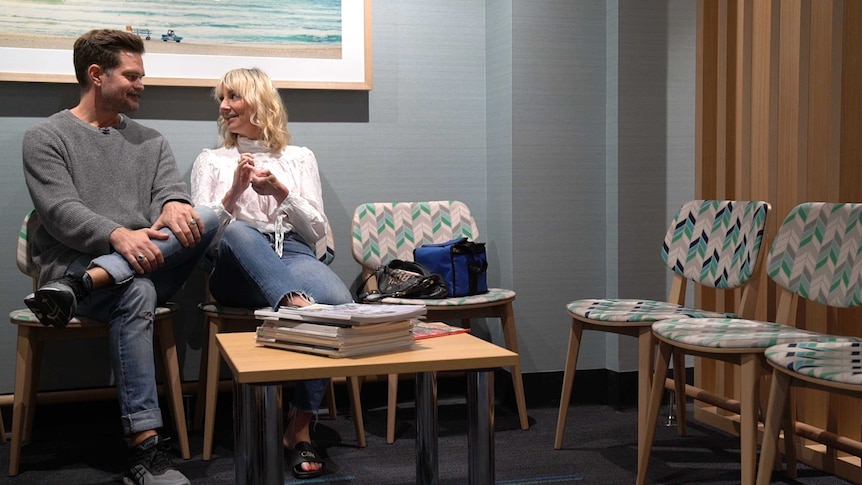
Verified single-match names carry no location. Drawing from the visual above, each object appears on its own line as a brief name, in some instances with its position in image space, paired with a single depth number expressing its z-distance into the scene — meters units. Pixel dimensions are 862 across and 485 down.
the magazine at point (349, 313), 1.82
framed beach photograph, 3.34
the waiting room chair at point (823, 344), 2.01
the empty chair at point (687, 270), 2.72
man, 2.60
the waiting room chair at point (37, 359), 2.77
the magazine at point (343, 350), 1.81
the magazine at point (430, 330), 2.07
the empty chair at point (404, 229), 3.49
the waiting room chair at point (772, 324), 2.24
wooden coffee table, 1.72
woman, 2.74
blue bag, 3.22
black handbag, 3.13
